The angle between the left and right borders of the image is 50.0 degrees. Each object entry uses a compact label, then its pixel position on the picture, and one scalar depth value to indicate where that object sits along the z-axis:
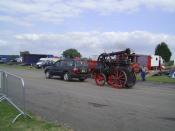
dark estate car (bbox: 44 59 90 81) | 13.57
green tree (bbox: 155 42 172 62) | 46.42
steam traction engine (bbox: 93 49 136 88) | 11.22
